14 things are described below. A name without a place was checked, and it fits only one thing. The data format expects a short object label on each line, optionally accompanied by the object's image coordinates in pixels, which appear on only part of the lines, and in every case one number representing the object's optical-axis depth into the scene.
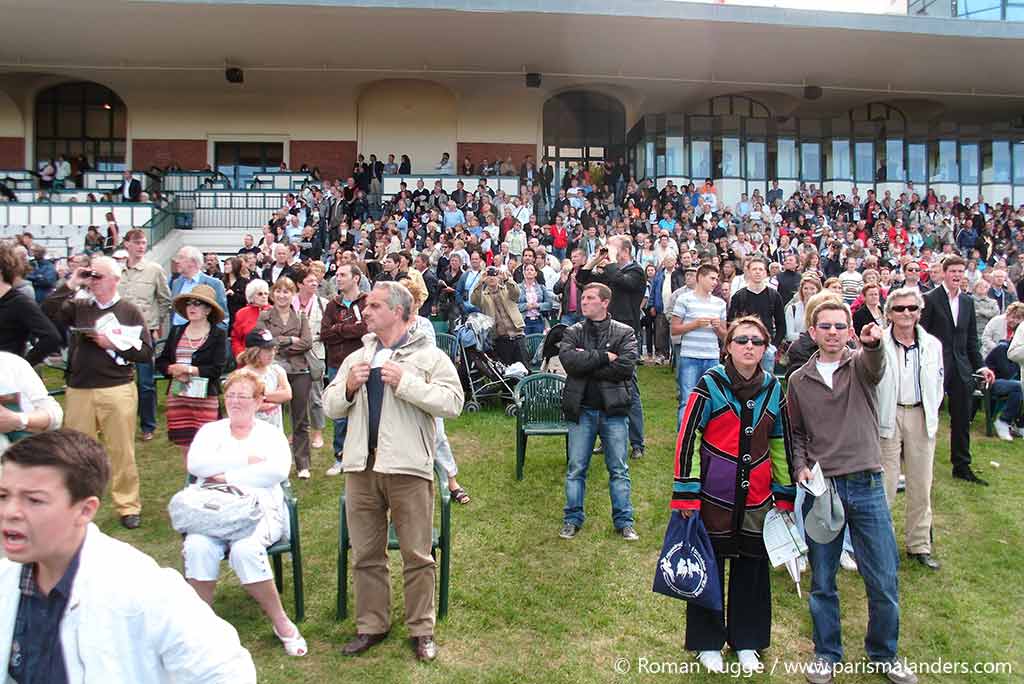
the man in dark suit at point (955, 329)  6.87
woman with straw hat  5.83
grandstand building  20.98
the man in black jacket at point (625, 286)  7.66
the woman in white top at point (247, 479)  4.17
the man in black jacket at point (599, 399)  5.75
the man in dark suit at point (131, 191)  20.58
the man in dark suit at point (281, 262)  10.37
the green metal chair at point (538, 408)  7.10
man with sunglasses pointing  4.01
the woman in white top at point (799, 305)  8.16
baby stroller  9.49
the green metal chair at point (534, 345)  9.90
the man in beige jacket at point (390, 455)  4.17
